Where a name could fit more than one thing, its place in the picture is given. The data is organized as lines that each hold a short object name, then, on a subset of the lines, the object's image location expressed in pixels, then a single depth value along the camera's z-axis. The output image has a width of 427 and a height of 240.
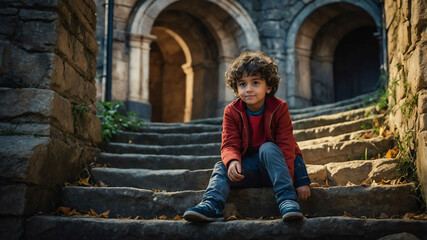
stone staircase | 2.00
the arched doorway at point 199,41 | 6.95
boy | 2.27
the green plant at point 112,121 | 3.97
